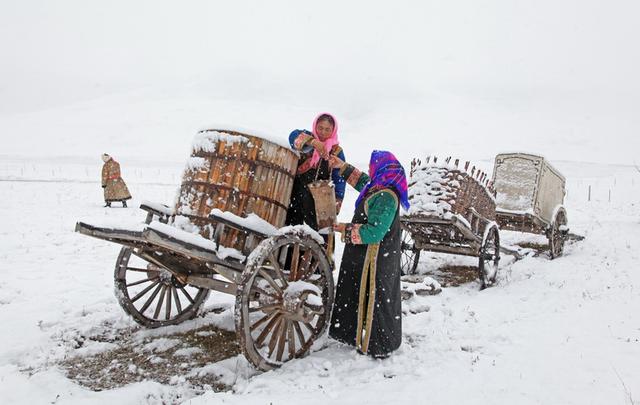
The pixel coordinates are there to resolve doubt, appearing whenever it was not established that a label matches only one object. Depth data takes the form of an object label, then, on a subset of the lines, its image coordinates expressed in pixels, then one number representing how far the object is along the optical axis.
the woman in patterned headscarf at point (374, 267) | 4.23
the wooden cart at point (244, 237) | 3.70
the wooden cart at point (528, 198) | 8.89
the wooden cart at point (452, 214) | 6.53
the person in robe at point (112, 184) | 13.78
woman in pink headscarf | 4.54
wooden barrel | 4.03
